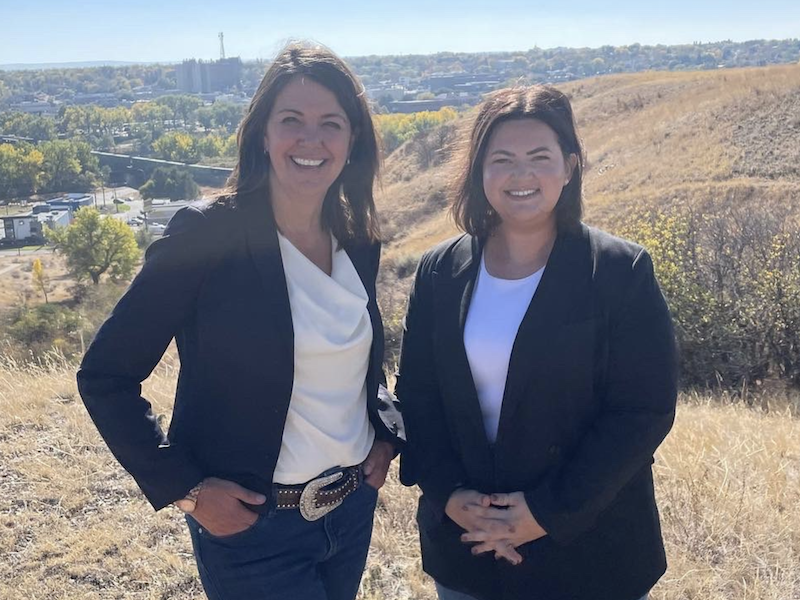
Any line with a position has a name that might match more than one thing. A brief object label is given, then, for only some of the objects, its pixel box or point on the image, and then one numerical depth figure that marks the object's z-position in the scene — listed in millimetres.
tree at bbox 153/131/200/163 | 90562
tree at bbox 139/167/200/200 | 70188
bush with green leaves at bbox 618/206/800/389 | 9438
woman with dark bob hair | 1948
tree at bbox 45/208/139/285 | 38344
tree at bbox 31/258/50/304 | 34594
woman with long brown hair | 1926
